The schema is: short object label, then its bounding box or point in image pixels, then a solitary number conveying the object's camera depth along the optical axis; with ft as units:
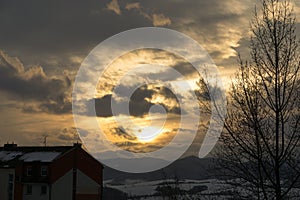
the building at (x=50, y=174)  196.54
